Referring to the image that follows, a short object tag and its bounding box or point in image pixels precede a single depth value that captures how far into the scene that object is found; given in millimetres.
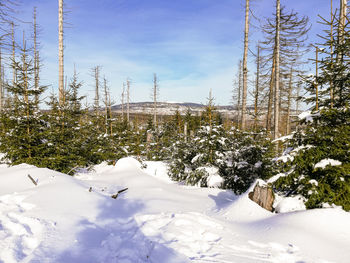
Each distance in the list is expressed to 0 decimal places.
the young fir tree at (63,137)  8703
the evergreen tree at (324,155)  3971
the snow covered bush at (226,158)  7344
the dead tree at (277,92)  11336
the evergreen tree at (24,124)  7992
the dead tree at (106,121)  13289
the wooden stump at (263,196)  4699
